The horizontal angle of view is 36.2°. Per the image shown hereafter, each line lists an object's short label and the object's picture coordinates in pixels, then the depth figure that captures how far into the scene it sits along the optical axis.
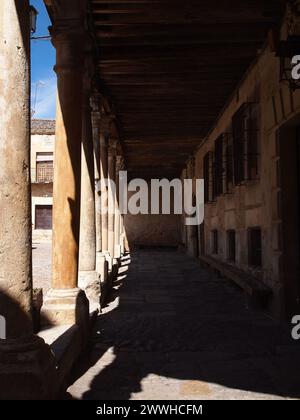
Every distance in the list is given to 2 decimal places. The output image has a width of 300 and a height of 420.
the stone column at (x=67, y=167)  5.00
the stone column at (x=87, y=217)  6.77
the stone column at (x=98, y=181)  8.47
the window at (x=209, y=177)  12.34
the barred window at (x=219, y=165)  11.02
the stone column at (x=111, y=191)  12.85
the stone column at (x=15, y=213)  2.97
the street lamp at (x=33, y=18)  4.97
